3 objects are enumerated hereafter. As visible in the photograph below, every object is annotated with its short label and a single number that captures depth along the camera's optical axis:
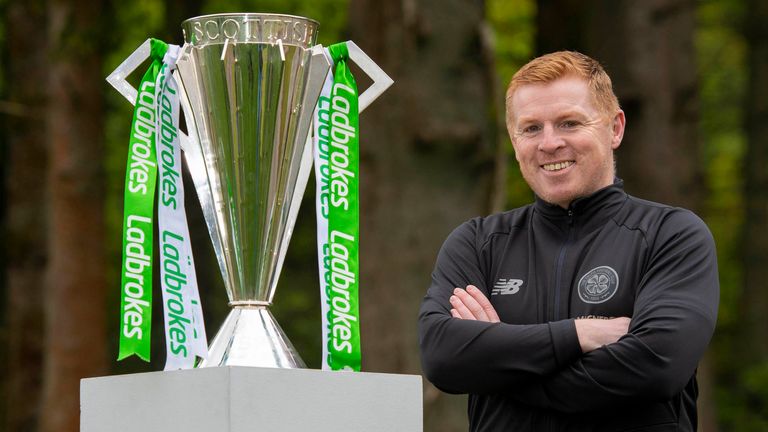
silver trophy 7.64
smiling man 6.75
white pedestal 6.88
